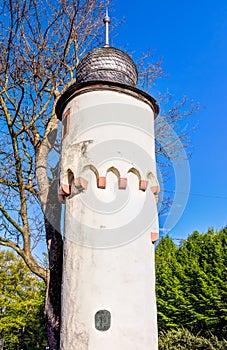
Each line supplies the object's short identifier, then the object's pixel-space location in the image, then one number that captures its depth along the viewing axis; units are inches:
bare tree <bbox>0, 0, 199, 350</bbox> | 292.8
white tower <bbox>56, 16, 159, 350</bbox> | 189.2
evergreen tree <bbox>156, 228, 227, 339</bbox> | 751.1
